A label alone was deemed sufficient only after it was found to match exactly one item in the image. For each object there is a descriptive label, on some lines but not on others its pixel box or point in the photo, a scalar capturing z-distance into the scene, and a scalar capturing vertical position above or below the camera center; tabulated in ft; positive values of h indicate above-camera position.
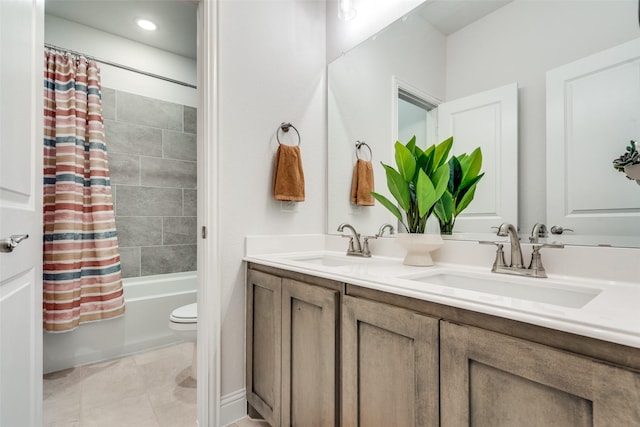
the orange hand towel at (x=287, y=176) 5.38 +0.67
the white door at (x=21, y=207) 2.56 +0.07
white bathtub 6.70 -2.72
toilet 6.24 -2.26
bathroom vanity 1.73 -1.09
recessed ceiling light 7.86 +4.93
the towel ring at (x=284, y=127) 5.59 +1.58
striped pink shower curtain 6.71 +0.22
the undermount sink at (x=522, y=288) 2.81 -0.77
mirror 3.15 +1.91
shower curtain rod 7.41 +4.07
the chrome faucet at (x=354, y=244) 5.30 -0.52
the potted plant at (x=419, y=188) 3.84 +0.34
